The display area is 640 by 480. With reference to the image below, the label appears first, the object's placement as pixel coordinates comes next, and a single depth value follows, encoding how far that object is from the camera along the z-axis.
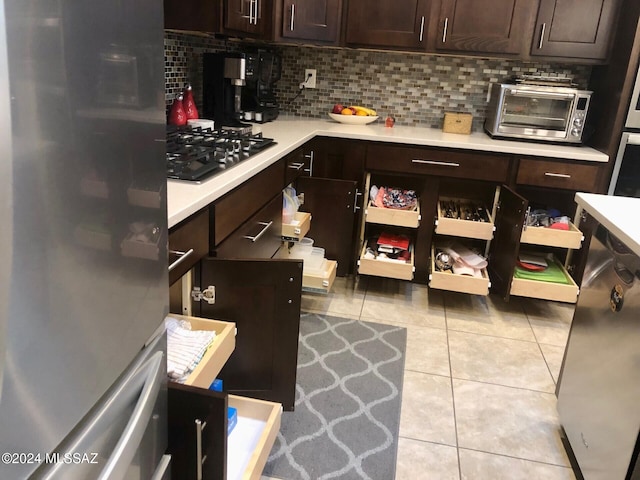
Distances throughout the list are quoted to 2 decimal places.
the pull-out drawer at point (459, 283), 2.55
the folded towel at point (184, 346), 1.08
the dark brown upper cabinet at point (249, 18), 2.03
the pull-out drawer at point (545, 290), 2.52
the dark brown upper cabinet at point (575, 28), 2.54
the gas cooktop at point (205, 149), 1.48
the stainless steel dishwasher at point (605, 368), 1.25
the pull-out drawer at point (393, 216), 2.64
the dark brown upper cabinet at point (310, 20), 2.63
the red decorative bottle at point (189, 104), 2.32
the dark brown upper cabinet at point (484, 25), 2.62
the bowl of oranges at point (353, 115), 2.96
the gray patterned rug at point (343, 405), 1.55
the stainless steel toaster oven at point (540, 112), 2.59
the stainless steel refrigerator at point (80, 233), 0.50
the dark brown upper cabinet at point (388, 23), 2.70
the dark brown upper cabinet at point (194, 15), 1.97
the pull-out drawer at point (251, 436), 1.21
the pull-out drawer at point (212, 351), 1.09
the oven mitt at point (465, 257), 2.66
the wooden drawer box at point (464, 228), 2.57
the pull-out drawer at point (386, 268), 2.64
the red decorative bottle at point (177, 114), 2.25
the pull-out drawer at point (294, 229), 2.24
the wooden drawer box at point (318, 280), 2.34
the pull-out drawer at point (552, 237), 2.49
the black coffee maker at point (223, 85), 2.37
